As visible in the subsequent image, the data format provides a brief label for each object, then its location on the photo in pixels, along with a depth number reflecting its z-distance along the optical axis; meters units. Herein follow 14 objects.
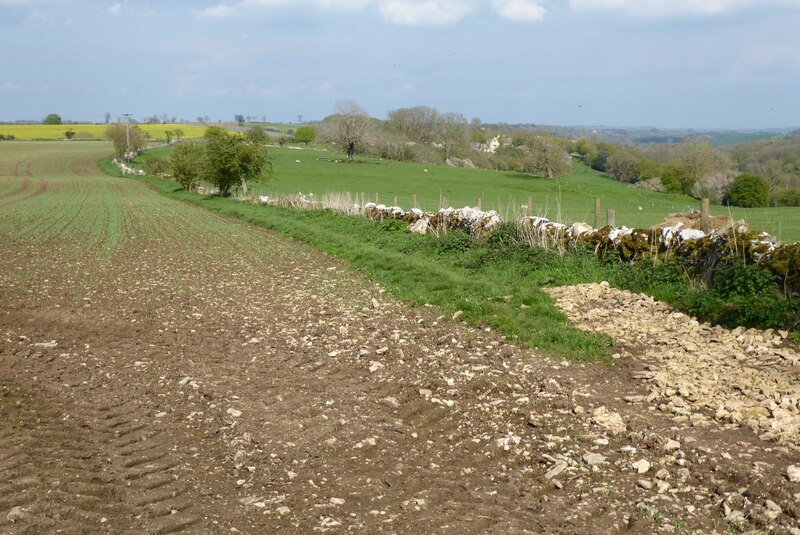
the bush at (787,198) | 50.47
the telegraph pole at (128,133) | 81.12
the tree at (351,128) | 89.31
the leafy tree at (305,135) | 129.88
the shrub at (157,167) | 66.69
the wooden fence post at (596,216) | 15.82
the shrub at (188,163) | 48.84
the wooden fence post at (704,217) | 13.55
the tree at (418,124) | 113.62
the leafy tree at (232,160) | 41.31
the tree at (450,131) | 110.56
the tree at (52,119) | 171.44
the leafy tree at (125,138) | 85.00
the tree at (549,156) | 75.44
